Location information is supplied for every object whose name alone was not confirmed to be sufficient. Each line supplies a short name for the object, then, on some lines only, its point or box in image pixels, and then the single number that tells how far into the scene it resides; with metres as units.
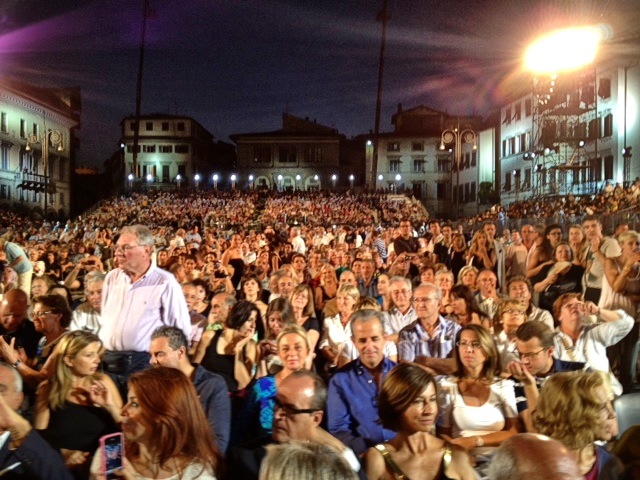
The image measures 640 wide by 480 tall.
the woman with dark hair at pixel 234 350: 5.49
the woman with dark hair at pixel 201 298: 7.50
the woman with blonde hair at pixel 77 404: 3.98
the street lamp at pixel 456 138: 16.06
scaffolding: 36.31
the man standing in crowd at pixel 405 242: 12.90
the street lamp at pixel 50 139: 62.80
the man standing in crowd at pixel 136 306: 5.43
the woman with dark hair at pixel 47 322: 5.78
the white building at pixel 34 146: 60.69
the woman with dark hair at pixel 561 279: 8.84
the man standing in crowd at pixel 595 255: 8.12
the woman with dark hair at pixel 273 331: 5.28
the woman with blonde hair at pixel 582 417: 3.32
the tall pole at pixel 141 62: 47.25
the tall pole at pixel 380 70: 43.34
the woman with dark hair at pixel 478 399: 4.24
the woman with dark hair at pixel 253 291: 7.67
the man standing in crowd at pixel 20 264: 8.67
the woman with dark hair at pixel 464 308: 6.91
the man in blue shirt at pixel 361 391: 4.23
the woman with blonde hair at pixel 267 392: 4.27
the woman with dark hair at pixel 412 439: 3.32
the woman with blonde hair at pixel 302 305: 7.13
